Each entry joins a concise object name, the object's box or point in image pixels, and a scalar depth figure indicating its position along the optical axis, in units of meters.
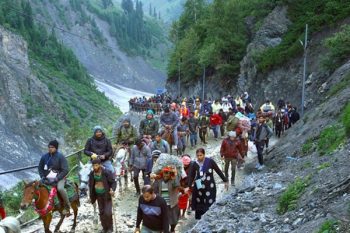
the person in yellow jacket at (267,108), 25.43
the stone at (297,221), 8.66
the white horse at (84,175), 13.27
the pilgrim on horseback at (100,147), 12.39
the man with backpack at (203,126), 24.34
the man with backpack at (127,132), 15.28
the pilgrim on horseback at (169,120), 18.67
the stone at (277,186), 11.67
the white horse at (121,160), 15.61
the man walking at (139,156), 13.94
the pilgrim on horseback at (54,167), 11.12
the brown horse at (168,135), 18.94
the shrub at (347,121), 12.27
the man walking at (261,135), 17.02
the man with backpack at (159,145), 14.70
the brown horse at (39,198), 10.18
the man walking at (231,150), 15.05
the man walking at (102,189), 10.86
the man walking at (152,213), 8.35
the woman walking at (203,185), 11.41
